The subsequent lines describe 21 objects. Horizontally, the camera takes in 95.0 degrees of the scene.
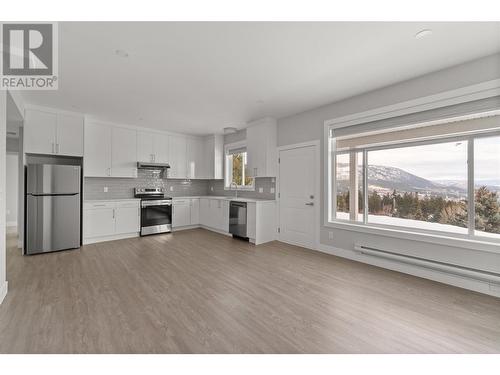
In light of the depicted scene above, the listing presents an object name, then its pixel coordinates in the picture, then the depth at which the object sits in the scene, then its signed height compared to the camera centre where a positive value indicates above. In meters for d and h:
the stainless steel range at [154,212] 5.31 -0.57
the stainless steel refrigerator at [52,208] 3.89 -0.36
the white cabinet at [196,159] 6.37 +0.83
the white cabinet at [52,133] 4.03 +1.00
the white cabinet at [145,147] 5.43 +0.99
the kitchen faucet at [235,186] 5.97 +0.04
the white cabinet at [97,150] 4.72 +0.79
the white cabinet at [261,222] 4.70 -0.70
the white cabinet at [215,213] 5.51 -0.65
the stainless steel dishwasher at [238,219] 4.95 -0.68
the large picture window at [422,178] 2.64 +0.16
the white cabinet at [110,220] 4.55 -0.68
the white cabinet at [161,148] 5.70 +1.01
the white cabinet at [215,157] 6.24 +0.87
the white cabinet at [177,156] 6.01 +0.85
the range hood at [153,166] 5.36 +0.54
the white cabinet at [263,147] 4.85 +0.90
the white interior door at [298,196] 4.28 -0.15
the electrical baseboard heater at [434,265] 2.48 -0.93
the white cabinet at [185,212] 5.86 -0.63
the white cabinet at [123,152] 5.08 +0.81
